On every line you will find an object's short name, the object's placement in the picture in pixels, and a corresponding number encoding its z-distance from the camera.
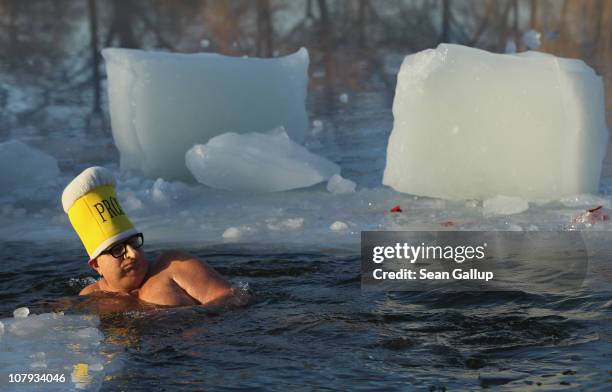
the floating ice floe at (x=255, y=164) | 13.50
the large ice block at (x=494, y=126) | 12.30
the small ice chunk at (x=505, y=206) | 12.02
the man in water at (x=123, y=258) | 8.64
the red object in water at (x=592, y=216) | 11.46
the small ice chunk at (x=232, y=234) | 11.44
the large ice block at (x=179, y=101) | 14.53
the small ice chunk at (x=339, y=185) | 13.41
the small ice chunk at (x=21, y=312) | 8.50
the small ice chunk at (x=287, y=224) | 11.64
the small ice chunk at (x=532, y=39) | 25.66
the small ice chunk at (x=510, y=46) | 25.46
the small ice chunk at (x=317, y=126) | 18.08
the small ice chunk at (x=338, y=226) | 11.51
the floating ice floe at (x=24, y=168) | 14.33
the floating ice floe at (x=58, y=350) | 7.02
